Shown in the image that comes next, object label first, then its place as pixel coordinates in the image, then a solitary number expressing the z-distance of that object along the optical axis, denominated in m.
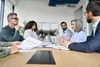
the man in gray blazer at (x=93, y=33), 1.15
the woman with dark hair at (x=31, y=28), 2.91
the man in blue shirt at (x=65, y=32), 3.23
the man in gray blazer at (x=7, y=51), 0.90
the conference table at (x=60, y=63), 0.62
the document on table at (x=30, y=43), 1.51
